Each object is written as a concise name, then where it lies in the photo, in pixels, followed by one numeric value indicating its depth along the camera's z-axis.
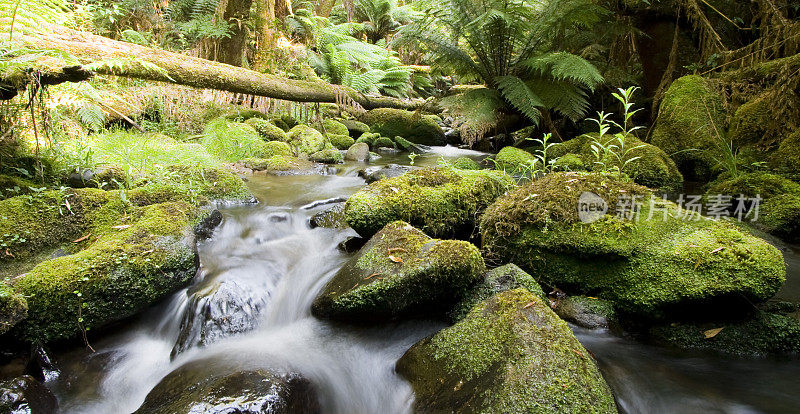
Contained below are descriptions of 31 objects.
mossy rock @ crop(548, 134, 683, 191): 4.67
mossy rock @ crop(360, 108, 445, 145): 10.29
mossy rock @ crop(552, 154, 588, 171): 5.10
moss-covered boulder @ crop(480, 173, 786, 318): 2.26
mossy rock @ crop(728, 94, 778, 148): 4.57
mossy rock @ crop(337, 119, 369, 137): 10.39
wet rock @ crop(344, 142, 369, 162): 8.09
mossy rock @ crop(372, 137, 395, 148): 9.62
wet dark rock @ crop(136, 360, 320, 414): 1.80
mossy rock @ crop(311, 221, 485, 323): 2.37
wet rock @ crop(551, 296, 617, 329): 2.50
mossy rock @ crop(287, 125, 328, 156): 7.92
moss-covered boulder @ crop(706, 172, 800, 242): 3.49
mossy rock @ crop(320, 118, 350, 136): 9.80
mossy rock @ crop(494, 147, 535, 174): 5.76
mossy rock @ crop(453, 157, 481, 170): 5.77
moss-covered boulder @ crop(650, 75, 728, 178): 5.08
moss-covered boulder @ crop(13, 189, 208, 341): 2.20
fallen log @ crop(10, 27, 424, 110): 4.14
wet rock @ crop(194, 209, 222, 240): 3.61
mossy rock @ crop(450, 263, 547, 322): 2.43
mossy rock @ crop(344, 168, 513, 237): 3.19
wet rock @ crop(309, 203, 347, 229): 4.11
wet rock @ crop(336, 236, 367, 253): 3.54
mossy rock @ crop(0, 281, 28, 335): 1.95
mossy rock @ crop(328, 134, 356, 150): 9.19
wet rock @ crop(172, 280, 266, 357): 2.51
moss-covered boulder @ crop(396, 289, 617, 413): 1.63
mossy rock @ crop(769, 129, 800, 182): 4.00
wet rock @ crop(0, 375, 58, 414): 1.76
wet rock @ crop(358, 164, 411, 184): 5.60
